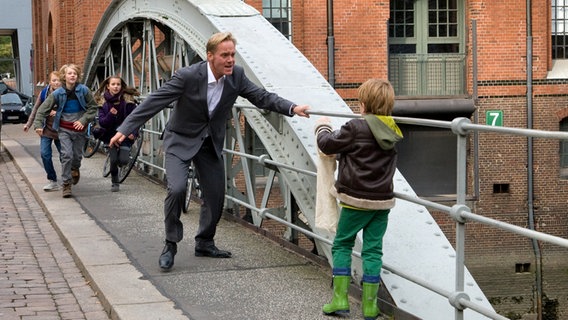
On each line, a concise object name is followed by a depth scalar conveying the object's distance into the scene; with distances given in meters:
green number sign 28.56
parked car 40.31
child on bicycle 12.16
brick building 27.56
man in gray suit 6.61
